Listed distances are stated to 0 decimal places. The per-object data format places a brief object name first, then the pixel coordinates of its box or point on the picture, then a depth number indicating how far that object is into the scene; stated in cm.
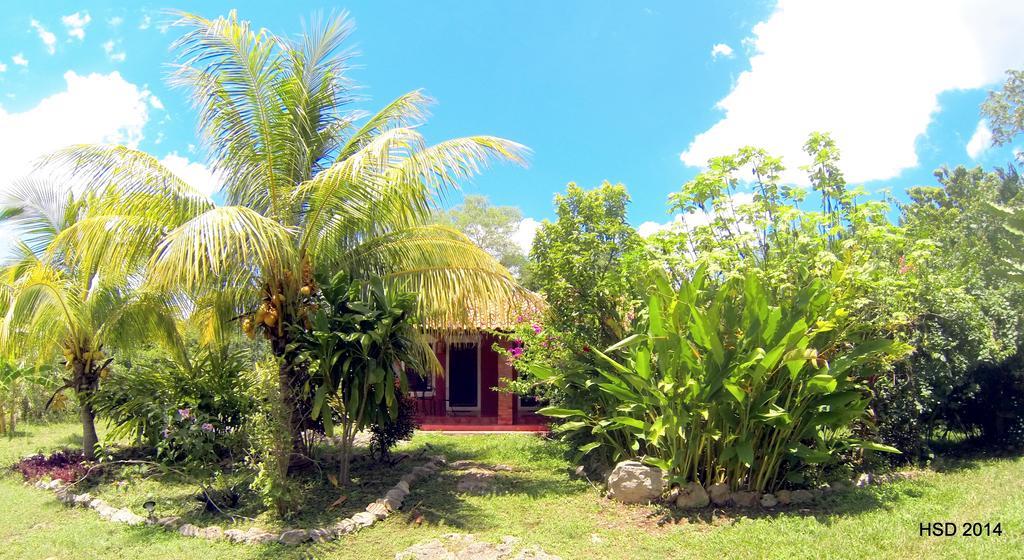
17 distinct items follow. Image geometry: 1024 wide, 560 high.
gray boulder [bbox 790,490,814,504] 595
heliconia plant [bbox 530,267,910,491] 554
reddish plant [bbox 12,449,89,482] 852
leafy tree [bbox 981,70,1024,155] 1912
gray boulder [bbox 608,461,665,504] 619
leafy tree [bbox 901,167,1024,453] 693
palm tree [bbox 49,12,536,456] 648
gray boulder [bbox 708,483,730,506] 591
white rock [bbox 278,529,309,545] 554
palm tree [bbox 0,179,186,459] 827
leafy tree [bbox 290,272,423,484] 670
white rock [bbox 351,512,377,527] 591
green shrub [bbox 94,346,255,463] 761
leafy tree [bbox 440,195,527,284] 2797
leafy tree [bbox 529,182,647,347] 737
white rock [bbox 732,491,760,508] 588
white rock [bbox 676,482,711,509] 588
